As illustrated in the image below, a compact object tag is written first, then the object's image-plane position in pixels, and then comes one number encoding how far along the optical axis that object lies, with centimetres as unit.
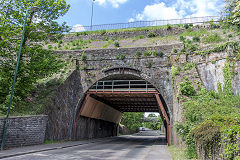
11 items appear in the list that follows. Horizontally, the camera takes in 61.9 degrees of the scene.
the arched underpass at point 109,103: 2009
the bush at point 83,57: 2128
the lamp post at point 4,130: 1103
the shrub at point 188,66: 1776
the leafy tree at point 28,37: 1458
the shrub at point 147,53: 2005
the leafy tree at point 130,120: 5427
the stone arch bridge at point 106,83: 1778
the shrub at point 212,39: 2102
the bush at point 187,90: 1473
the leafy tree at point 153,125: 10505
